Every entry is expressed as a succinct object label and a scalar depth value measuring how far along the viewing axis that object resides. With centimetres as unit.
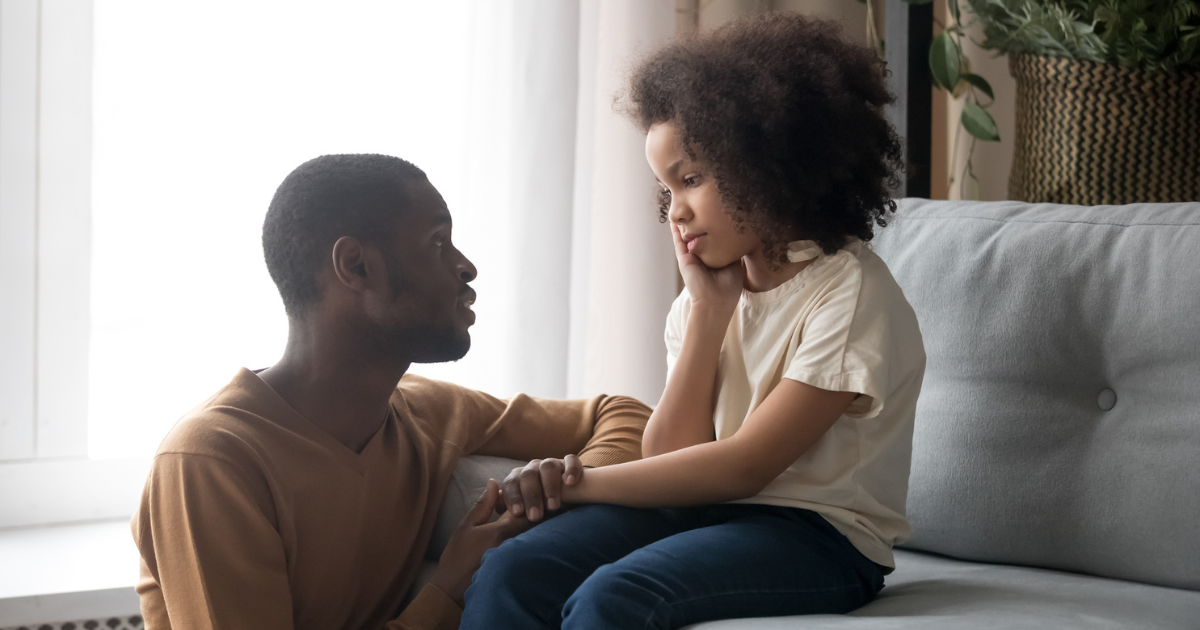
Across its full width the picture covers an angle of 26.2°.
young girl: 261
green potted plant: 313
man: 260
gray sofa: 274
